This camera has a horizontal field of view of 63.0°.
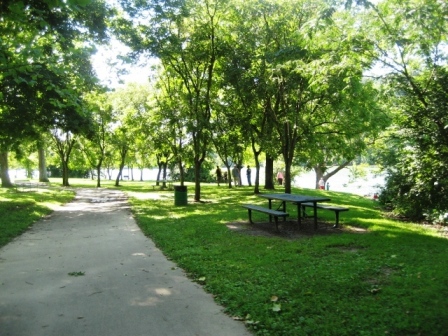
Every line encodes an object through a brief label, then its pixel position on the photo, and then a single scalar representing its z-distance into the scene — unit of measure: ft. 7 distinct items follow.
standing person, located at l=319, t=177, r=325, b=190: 129.90
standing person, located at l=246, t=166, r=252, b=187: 107.91
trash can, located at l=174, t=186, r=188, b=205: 51.85
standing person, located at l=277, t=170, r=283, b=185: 122.31
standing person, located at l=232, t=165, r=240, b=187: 96.78
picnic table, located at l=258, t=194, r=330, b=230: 29.17
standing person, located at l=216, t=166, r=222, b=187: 106.48
